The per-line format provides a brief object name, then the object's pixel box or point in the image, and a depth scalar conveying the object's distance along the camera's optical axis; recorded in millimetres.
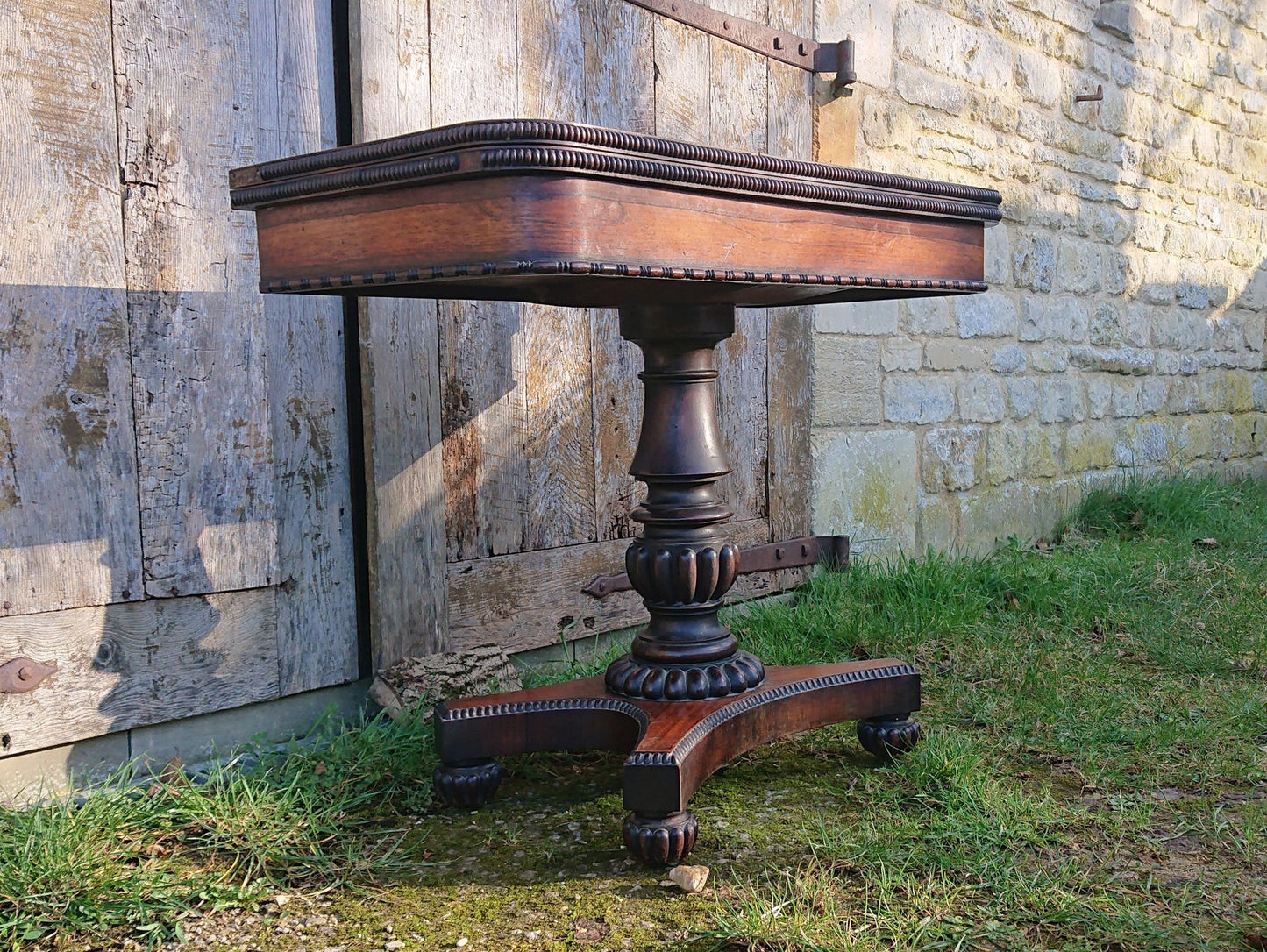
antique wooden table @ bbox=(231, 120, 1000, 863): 1325
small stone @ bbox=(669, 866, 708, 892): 1533
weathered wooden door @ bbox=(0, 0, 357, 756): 1781
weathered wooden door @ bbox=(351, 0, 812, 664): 2219
